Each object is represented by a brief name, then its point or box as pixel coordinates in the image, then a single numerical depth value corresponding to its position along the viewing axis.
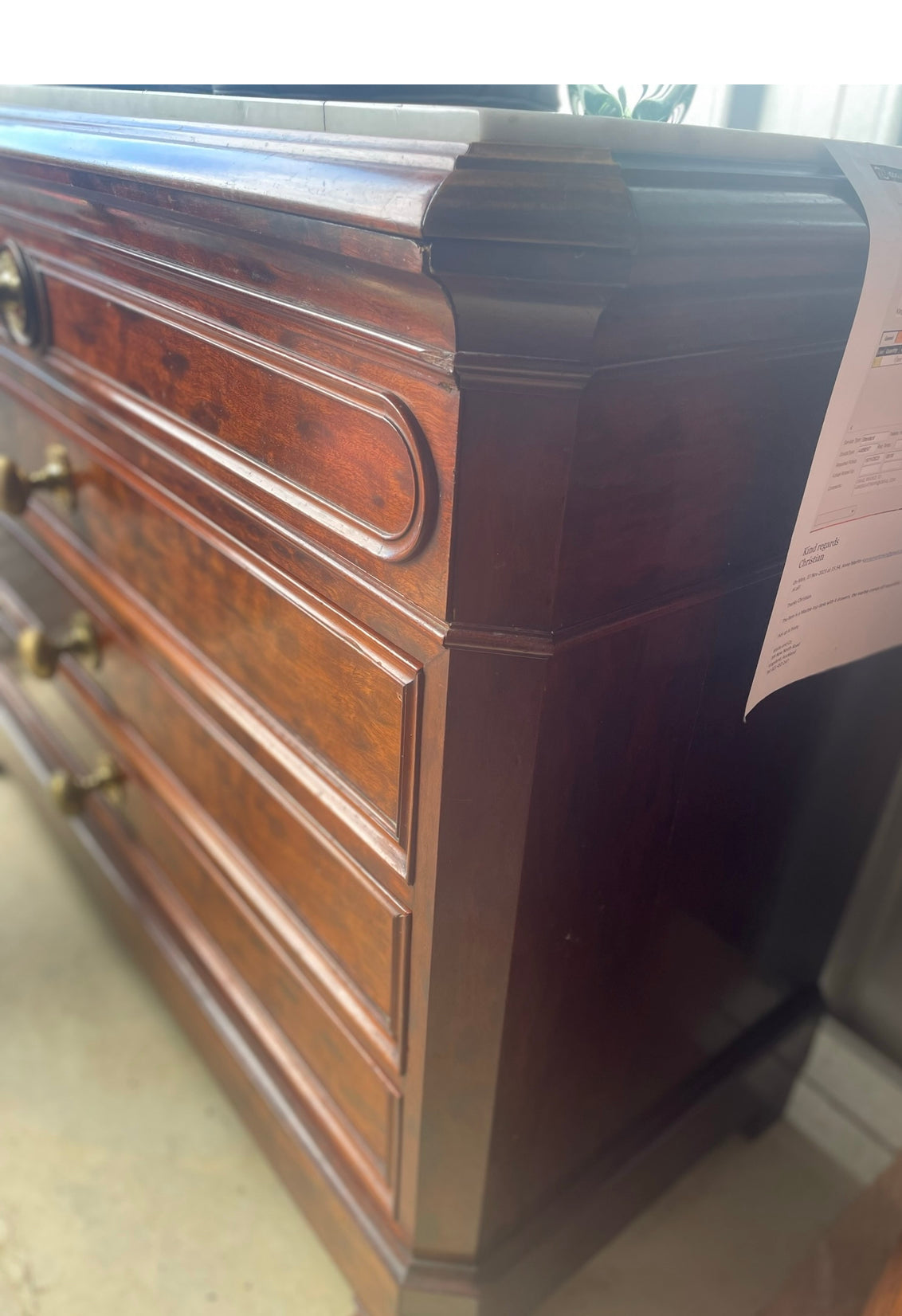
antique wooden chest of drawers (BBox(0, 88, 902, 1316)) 0.33
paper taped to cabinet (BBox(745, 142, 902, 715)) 0.39
